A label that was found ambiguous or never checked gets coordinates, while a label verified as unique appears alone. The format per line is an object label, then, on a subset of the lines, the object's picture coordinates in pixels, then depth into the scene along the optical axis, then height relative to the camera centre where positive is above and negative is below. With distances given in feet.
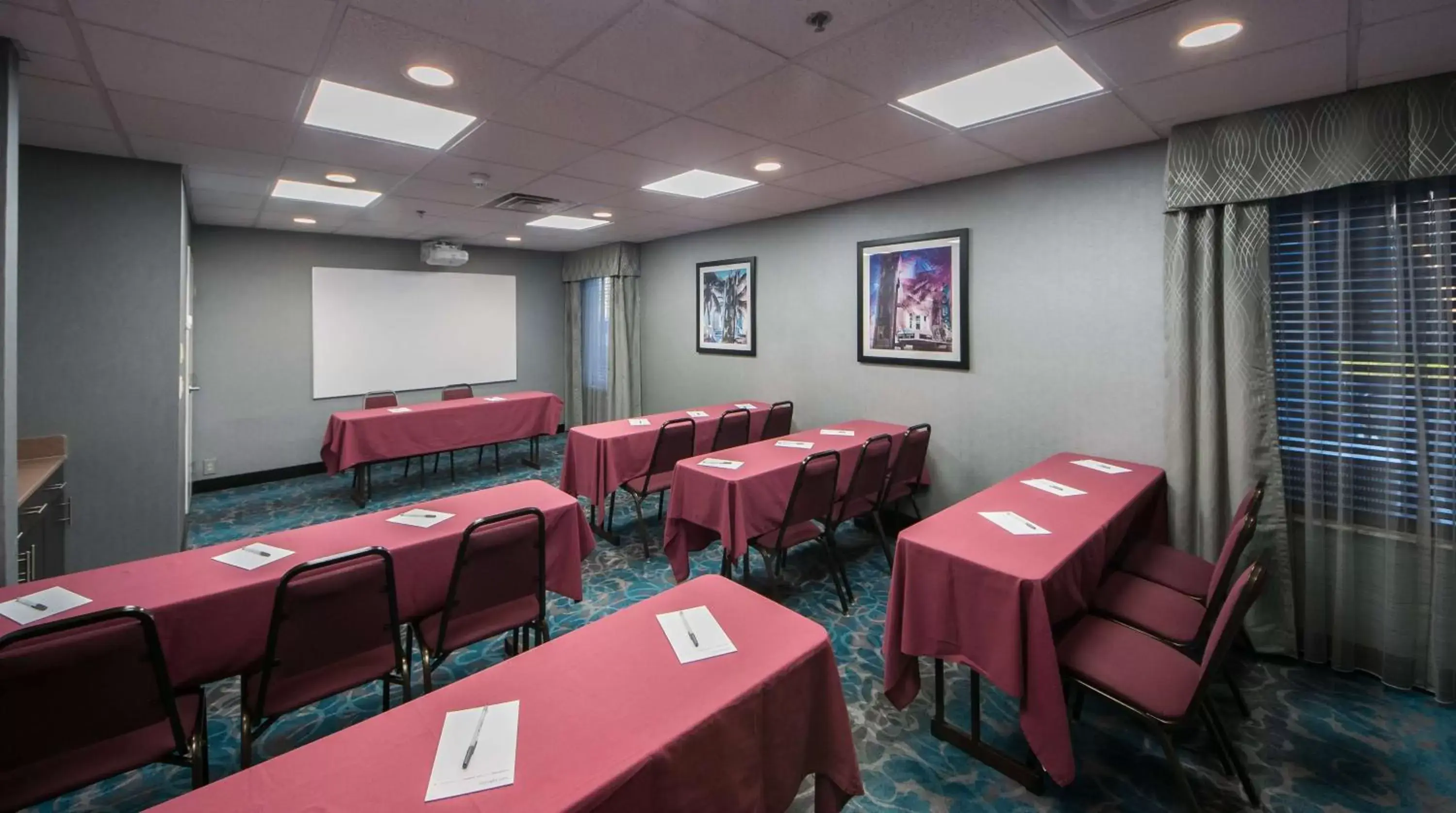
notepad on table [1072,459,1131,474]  10.59 -1.27
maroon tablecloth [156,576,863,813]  3.47 -2.29
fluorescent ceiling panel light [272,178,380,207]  13.88 +5.26
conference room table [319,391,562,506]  17.24 -0.84
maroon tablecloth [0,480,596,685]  6.07 -2.03
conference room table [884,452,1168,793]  6.11 -2.36
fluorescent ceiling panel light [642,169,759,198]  13.39 +5.26
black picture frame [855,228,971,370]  13.46 +2.06
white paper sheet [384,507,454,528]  8.46 -1.72
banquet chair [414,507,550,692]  6.97 -2.39
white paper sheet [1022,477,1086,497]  9.37 -1.48
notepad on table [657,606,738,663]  4.94 -2.11
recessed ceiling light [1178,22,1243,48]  6.48 +4.17
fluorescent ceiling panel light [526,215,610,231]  18.43 +5.88
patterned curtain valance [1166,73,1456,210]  7.59 +3.66
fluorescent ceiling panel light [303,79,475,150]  8.81 +4.72
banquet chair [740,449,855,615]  10.26 -2.13
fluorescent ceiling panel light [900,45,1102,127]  8.02 +4.64
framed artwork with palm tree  19.03 +3.20
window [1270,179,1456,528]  8.13 +0.71
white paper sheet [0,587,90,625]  5.63 -2.03
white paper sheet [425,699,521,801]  3.51 -2.30
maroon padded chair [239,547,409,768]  5.82 -2.51
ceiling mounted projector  21.68 +5.64
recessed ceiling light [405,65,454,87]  7.48 +4.33
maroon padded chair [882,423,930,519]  12.37 -1.47
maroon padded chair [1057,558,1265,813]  5.45 -2.95
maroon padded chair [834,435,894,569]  11.27 -1.67
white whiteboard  21.27 +2.94
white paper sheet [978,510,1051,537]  7.72 -1.72
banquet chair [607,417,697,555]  13.93 -1.38
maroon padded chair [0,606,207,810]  4.55 -2.57
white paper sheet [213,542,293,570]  7.06 -1.92
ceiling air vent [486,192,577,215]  15.10 +5.35
